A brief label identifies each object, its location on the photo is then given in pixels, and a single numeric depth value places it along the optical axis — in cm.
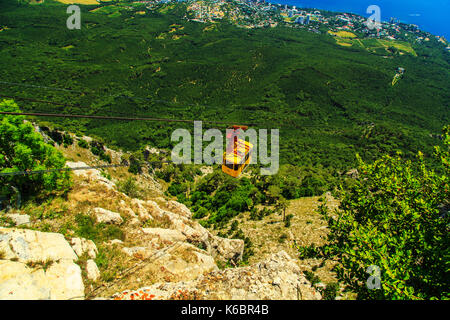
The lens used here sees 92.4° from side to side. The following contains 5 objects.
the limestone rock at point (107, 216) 1370
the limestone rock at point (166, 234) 1416
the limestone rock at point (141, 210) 1598
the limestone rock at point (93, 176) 1766
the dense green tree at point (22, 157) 1318
